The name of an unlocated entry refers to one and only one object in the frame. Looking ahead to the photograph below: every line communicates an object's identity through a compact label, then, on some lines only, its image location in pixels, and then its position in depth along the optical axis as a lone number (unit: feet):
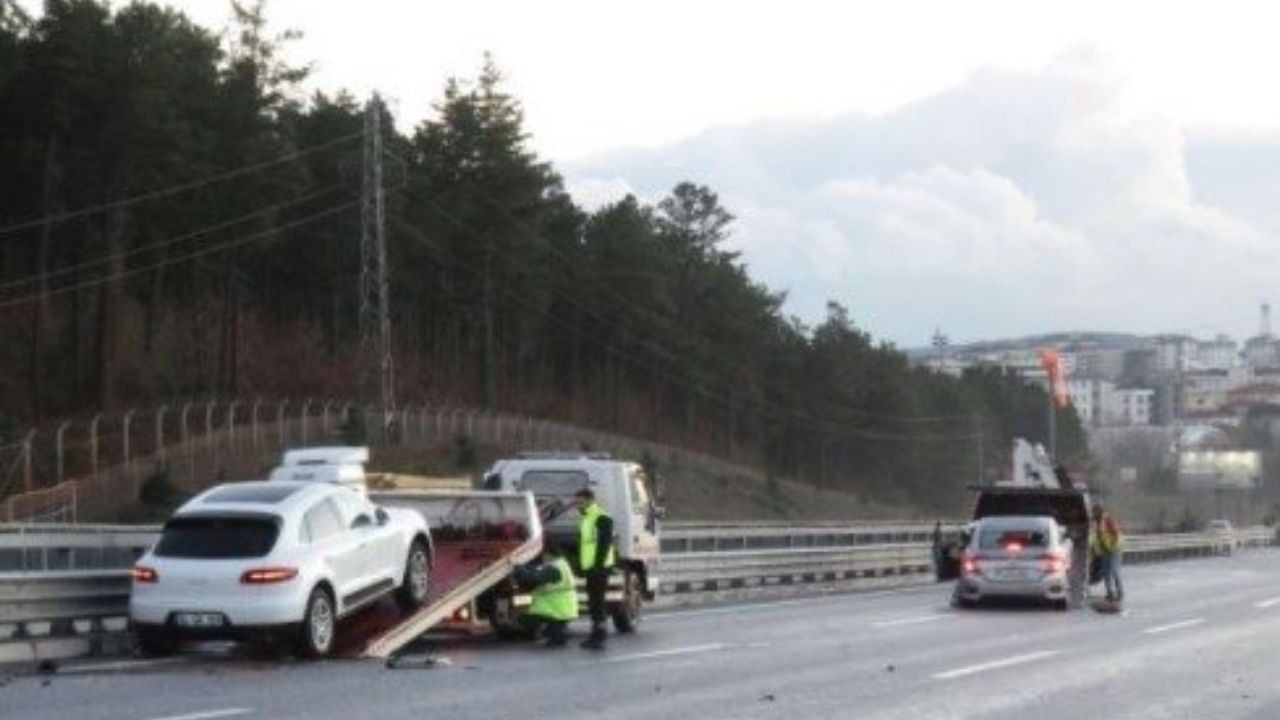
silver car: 109.29
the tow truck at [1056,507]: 122.01
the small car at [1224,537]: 270.05
